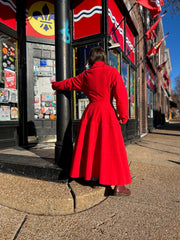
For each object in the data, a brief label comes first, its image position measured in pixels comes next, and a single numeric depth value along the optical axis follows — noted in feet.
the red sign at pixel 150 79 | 35.67
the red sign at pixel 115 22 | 15.81
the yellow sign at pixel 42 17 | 16.85
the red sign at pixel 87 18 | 15.19
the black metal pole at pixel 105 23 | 14.53
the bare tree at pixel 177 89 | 161.56
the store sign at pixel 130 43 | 21.48
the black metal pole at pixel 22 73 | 15.11
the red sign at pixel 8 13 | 13.85
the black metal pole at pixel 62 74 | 7.78
